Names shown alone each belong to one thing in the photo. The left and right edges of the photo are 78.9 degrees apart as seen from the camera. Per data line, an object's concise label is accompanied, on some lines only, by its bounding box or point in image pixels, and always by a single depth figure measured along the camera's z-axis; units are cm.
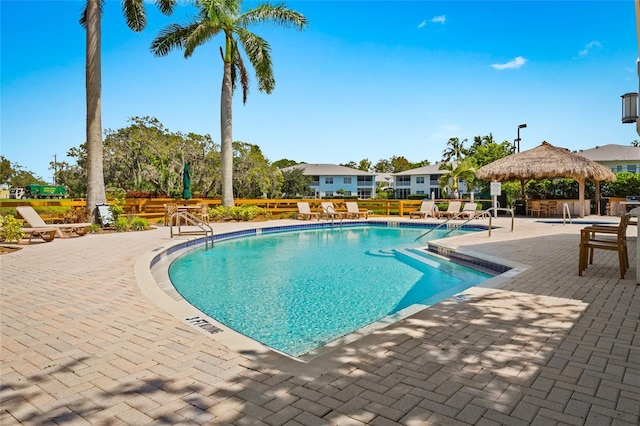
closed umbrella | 1711
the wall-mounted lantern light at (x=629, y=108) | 675
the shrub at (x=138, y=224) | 1284
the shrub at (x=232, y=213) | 1677
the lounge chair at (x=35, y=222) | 998
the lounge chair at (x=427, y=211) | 1923
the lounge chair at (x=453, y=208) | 1827
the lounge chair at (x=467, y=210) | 1767
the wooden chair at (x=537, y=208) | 2011
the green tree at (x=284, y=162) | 7420
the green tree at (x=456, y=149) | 4826
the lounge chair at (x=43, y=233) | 960
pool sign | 1509
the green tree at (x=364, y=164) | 7394
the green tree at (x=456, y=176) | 3206
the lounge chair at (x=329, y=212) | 1751
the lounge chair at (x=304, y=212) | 1819
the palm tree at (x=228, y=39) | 1712
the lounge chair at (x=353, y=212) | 1912
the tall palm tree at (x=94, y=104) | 1262
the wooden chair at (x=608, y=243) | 532
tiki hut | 1853
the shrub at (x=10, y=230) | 893
